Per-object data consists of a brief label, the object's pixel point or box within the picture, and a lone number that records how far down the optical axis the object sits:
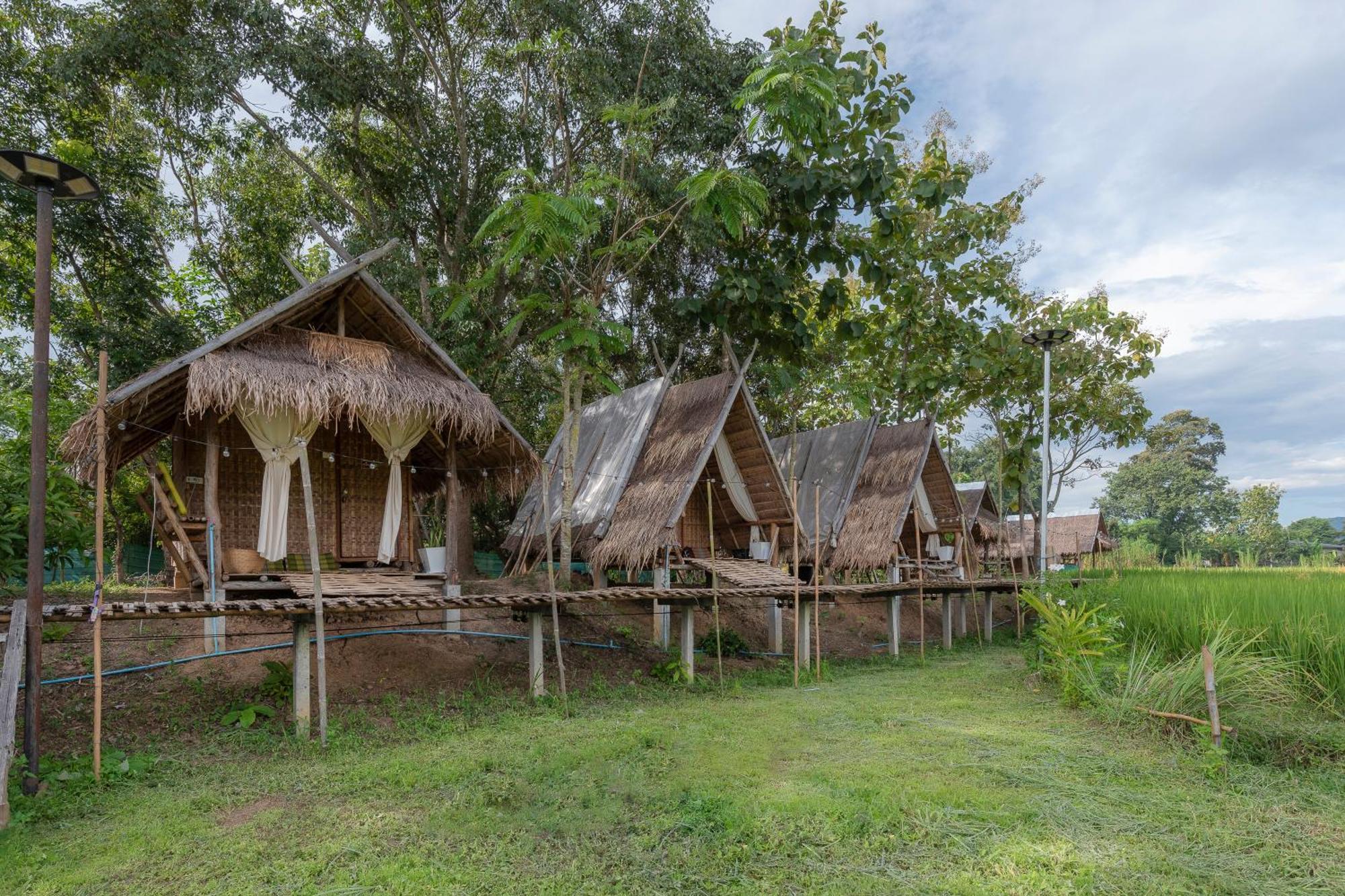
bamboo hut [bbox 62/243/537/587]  6.71
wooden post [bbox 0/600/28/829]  4.11
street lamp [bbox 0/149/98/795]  4.46
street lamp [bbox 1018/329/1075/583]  9.76
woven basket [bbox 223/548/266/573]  7.29
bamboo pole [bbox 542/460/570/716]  6.71
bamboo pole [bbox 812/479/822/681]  8.97
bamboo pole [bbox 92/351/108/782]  4.82
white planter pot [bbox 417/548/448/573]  8.43
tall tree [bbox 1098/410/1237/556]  37.75
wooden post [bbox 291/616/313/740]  5.89
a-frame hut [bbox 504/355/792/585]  9.52
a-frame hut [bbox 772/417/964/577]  12.34
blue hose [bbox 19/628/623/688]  6.38
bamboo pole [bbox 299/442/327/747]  5.61
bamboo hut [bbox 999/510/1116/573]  27.22
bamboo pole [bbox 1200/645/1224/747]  4.83
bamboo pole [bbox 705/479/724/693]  8.16
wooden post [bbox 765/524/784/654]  11.05
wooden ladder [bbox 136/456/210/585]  6.90
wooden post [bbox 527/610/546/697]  7.29
